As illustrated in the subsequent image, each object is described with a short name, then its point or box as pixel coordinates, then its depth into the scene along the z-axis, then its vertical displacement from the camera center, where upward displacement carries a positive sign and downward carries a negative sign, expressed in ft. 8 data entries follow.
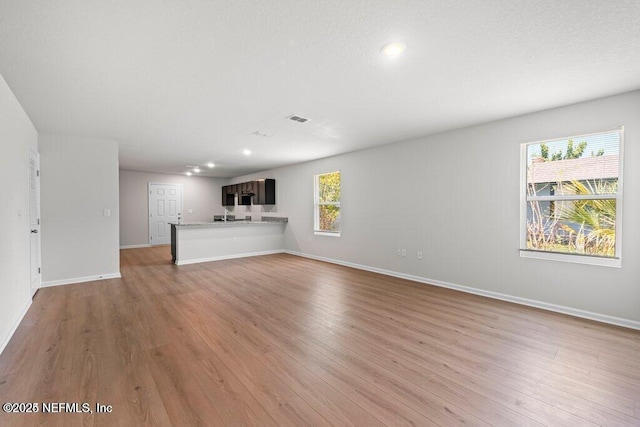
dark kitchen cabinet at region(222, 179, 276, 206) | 26.37 +1.78
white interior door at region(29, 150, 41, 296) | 12.58 -0.44
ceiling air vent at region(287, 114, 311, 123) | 12.02 +4.03
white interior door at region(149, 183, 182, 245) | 29.30 -0.03
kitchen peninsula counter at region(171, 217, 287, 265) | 20.39 -2.54
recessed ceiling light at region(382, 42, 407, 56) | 6.70 +3.98
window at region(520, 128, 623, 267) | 10.09 +0.40
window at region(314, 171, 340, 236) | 20.97 +0.39
